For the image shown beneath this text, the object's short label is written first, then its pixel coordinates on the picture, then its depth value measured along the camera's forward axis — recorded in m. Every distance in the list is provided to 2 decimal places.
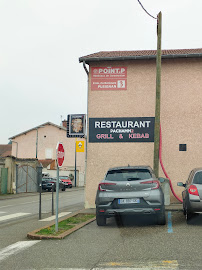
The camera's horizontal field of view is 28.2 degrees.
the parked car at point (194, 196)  10.13
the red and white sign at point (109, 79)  16.25
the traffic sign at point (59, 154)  9.10
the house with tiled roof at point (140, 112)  15.77
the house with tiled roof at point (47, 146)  65.81
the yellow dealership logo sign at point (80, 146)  52.83
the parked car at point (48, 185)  42.47
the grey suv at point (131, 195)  9.88
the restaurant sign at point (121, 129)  15.91
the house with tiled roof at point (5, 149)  98.02
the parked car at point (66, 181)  50.24
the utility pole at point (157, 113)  14.13
